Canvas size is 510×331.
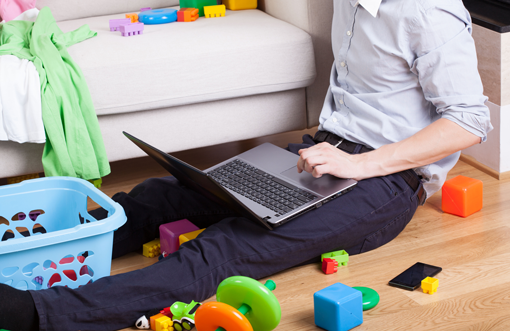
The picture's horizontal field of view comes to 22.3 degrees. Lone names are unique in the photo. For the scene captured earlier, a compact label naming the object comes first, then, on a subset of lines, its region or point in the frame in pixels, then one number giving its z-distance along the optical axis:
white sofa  3.61
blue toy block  2.94
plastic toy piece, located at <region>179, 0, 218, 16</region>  4.11
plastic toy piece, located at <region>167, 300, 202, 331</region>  2.96
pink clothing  3.98
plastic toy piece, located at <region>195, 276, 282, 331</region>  2.84
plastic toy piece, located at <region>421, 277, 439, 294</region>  3.08
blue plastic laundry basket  3.04
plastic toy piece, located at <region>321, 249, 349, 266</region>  3.22
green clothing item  3.49
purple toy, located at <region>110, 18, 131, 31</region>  3.85
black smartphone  3.12
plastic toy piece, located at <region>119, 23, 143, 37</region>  3.79
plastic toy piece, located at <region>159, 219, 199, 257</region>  3.30
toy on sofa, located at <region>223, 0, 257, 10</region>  4.19
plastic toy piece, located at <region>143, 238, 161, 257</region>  3.37
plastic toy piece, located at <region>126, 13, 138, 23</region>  4.00
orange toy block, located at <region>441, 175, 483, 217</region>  3.46
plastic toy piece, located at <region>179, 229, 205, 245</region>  3.26
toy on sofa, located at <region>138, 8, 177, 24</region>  3.98
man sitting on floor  3.01
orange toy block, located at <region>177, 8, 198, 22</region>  3.99
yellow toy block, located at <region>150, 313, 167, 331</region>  2.99
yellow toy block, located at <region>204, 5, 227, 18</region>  4.06
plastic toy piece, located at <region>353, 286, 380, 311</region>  3.03
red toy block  3.21
